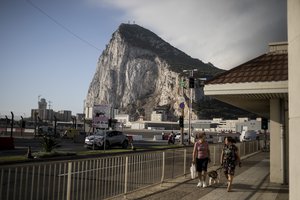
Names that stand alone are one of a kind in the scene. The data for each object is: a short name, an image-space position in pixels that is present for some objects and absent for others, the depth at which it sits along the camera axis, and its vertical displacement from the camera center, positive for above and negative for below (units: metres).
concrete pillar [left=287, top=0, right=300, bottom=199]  4.32 +0.40
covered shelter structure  8.97 +0.99
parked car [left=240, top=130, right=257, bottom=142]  44.46 -2.56
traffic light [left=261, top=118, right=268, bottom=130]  24.79 -0.36
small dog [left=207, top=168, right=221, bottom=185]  8.83 -1.85
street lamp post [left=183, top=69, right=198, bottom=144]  25.62 +3.43
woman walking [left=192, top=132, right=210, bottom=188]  8.63 -1.21
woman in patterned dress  8.08 -1.15
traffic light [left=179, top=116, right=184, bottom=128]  29.47 -0.39
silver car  23.79 -2.01
